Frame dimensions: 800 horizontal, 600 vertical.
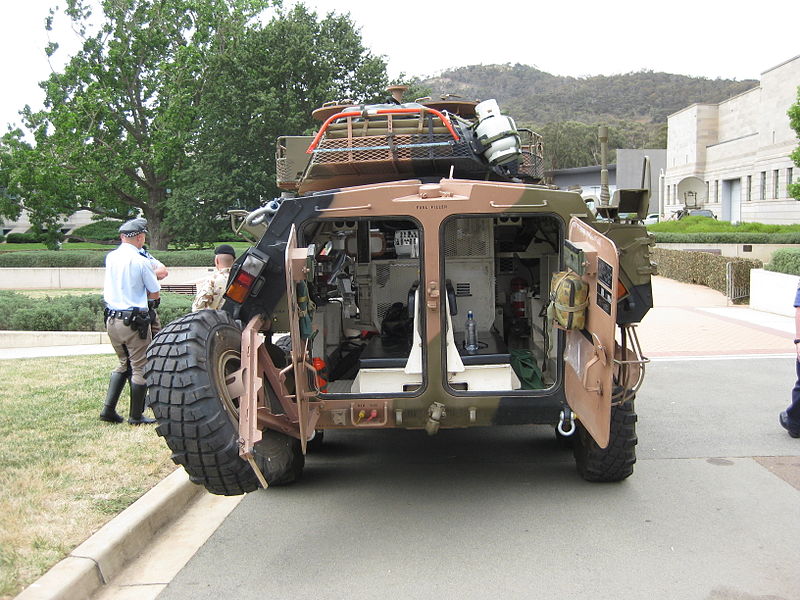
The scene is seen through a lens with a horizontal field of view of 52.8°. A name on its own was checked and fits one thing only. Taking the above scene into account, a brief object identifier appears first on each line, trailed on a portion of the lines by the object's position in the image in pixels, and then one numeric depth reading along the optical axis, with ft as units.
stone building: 129.39
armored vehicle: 13.89
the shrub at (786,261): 48.19
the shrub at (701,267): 54.44
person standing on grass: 22.36
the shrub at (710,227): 96.07
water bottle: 18.70
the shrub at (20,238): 164.24
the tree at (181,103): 95.35
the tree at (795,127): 82.12
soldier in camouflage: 22.06
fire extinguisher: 22.13
